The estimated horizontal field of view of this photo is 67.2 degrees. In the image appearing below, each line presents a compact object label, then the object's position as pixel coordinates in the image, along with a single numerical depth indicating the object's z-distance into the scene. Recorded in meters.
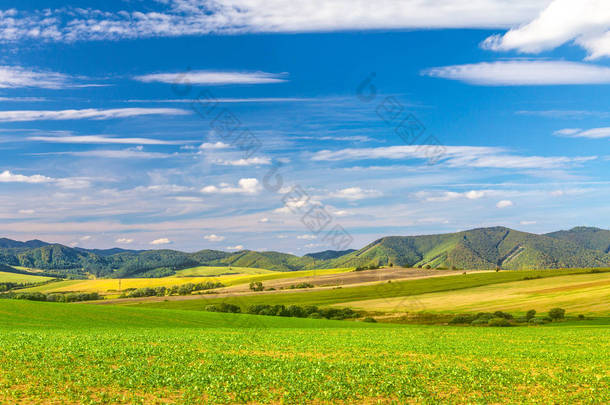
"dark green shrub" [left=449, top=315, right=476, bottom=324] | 107.28
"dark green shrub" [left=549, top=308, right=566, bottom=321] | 102.19
